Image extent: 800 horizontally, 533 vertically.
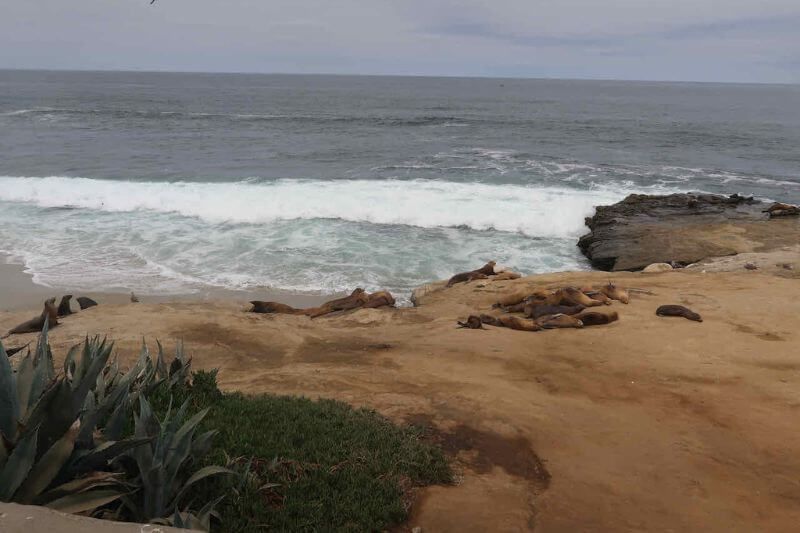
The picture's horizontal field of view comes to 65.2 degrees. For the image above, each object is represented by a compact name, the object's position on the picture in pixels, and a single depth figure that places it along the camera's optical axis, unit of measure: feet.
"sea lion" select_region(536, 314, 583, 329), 30.37
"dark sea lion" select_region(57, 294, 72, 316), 30.96
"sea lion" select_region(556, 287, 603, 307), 32.86
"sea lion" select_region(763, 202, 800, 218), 59.72
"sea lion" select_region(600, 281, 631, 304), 34.43
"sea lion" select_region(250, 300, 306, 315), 33.83
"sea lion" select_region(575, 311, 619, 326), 30.68
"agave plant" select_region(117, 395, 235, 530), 10.53
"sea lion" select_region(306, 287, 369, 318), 34.65
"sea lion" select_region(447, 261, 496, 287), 41.12
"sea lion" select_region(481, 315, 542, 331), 30.42
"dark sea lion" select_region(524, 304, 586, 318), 31.96
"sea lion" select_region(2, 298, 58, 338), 28.40
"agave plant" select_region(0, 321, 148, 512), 9.15
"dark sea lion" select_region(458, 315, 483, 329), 30.14
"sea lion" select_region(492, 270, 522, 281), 40.94
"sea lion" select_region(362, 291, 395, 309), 34.94
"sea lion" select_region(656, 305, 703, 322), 30.73
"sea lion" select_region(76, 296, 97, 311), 33.32
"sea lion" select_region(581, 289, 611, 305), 33.63
